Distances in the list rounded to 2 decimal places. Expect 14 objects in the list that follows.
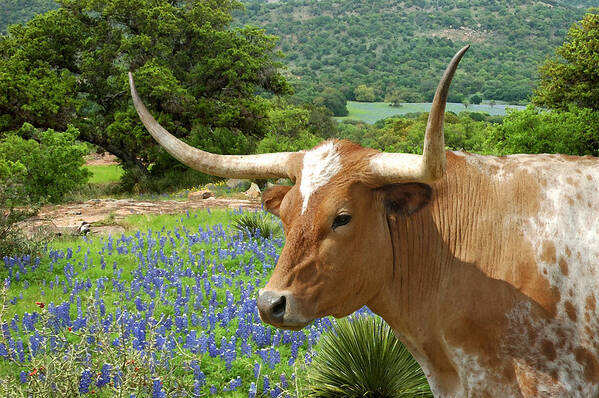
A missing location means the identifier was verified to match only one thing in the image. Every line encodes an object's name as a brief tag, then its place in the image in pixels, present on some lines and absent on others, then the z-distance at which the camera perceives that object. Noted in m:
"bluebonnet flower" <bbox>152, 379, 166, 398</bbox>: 4.67
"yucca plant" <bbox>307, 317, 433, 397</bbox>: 5.13
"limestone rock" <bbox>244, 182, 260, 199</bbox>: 18.95
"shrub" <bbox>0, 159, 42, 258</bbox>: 9.35
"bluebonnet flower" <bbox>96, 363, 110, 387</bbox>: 5.05
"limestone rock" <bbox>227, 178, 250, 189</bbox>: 21.63
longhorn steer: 2.81
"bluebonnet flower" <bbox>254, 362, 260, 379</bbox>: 5.40
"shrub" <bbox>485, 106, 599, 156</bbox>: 23.48
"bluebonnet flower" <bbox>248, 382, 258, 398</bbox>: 4.75
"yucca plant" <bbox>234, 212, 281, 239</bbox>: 10.91
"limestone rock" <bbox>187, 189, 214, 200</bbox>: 19.20
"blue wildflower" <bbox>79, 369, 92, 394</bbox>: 4.86
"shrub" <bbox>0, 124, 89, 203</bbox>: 21.58
